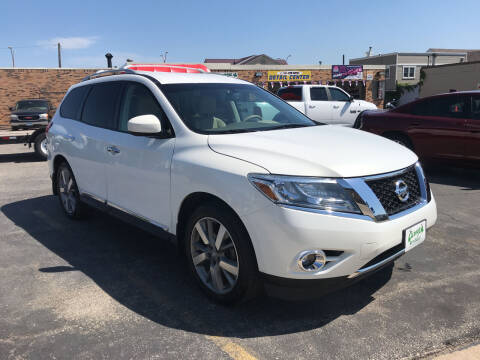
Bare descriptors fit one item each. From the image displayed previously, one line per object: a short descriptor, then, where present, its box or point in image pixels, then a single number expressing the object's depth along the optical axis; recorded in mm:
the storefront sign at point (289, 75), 28781
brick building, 25422
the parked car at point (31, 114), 13133
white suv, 2652
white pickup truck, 14844
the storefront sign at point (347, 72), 30375
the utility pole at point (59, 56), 56812
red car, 7297
